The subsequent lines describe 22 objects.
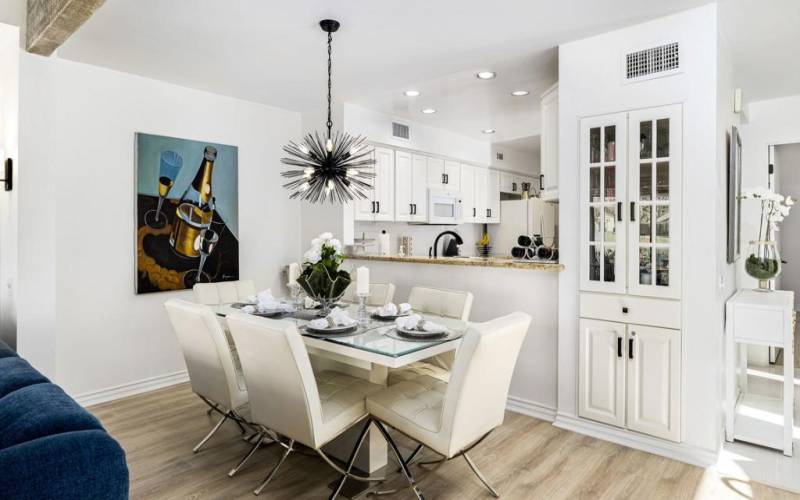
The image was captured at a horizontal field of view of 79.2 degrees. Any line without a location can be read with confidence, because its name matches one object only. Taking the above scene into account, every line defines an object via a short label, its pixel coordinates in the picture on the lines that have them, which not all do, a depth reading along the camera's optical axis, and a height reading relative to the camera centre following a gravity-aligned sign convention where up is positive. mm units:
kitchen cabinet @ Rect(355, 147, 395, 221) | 4867 +556
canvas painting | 3943 +299
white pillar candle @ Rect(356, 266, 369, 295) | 2672 -183
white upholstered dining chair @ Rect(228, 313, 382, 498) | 2037 -650
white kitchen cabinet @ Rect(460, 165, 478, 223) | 6249 +691
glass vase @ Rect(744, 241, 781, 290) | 3432 -105
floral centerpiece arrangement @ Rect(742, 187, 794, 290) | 3441 +4
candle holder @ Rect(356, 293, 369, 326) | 2685 -343
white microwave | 5656 +505
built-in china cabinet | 2838 -134
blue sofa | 917 -409
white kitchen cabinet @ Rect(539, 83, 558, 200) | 3602 +784
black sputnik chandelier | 3078 +519
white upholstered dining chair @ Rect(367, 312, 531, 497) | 1971 -713
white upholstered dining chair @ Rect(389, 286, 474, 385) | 2826 -405
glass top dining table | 2145 -436
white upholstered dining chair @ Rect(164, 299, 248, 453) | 2471 -577
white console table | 2781 -542
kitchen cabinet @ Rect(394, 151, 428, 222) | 5242 +684
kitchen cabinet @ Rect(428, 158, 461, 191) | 5707 +902
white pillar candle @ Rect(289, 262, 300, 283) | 3399 -166
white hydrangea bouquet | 2809 -147
